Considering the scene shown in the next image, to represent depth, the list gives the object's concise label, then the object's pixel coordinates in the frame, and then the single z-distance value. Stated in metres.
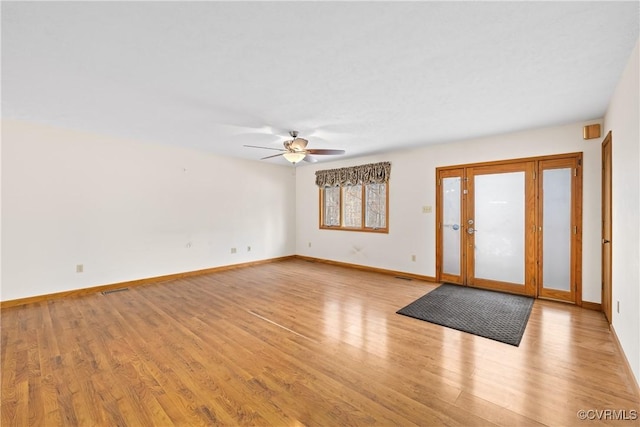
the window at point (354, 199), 5.86
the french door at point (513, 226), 3.85
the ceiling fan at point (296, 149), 4.13
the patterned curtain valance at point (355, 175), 5.69
